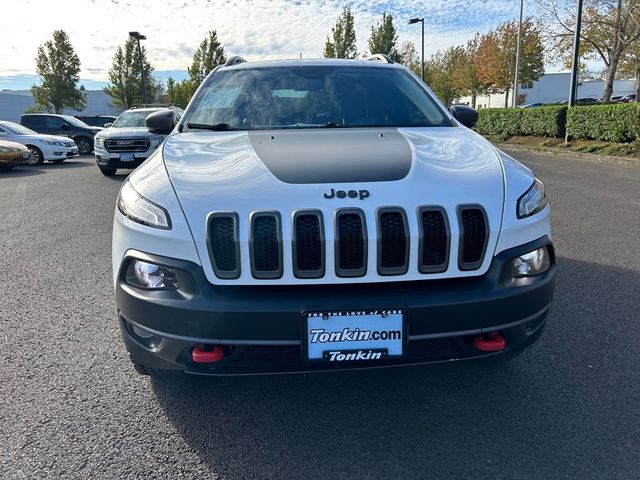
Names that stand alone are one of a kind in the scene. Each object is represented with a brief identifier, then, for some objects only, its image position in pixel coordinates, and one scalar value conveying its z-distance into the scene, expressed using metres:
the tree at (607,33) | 21.27
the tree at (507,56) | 35.31
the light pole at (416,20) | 29.86
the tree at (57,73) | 36.53
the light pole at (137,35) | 28.81
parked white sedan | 15.91
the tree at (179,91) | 42.72
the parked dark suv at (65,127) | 20.64
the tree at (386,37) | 34.88
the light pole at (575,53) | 15.52
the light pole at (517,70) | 24.78
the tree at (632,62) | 25.76
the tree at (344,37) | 36.75
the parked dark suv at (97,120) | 26.86
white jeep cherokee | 1.93
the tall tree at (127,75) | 38.00
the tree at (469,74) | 42.75
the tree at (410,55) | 47.75
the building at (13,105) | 58.03
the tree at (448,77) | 46.94
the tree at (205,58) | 39.59
